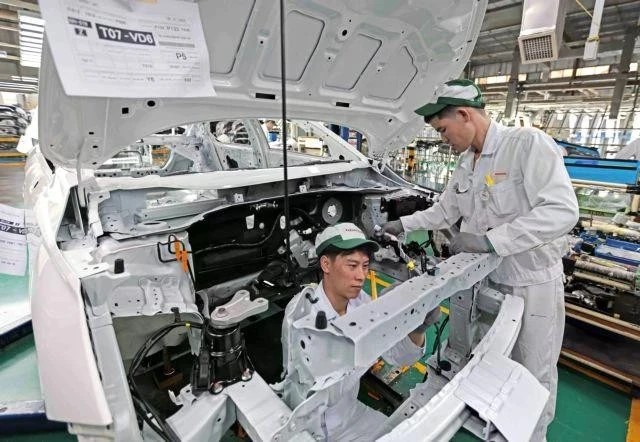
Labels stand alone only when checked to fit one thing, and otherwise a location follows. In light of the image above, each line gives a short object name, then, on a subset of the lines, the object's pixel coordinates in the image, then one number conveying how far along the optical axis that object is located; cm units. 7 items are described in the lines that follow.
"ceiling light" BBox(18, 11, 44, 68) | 546
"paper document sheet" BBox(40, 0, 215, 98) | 98
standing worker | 148
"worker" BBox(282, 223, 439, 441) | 138
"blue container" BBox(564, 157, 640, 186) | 334
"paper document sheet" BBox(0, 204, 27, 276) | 176
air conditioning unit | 300
